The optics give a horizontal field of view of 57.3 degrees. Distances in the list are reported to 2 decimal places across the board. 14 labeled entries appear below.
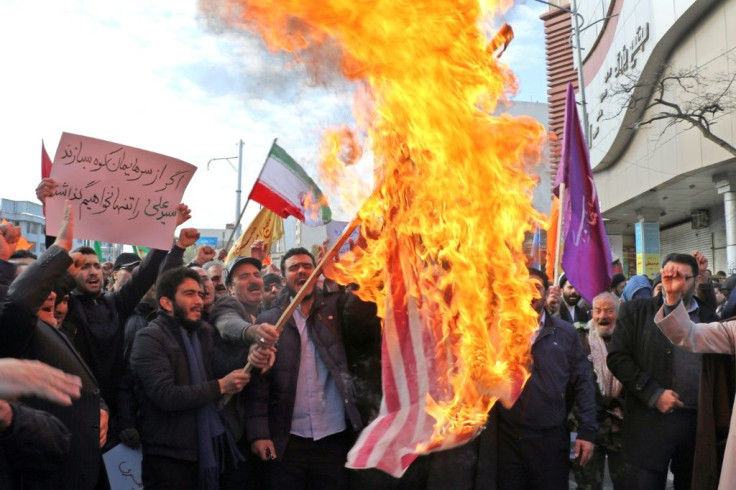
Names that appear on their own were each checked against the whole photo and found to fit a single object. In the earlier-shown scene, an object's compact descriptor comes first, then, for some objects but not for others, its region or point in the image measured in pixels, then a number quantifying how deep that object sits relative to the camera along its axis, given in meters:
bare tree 15.08
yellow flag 8.29
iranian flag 6.45
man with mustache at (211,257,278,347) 3.79
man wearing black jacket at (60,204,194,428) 4.57
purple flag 5.86
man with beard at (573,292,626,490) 5.26
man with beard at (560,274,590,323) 7.71
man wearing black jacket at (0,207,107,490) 3.21
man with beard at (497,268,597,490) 4.37
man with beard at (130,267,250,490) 4.05
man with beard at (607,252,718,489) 4.59
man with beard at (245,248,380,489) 4.11
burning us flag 3.36
